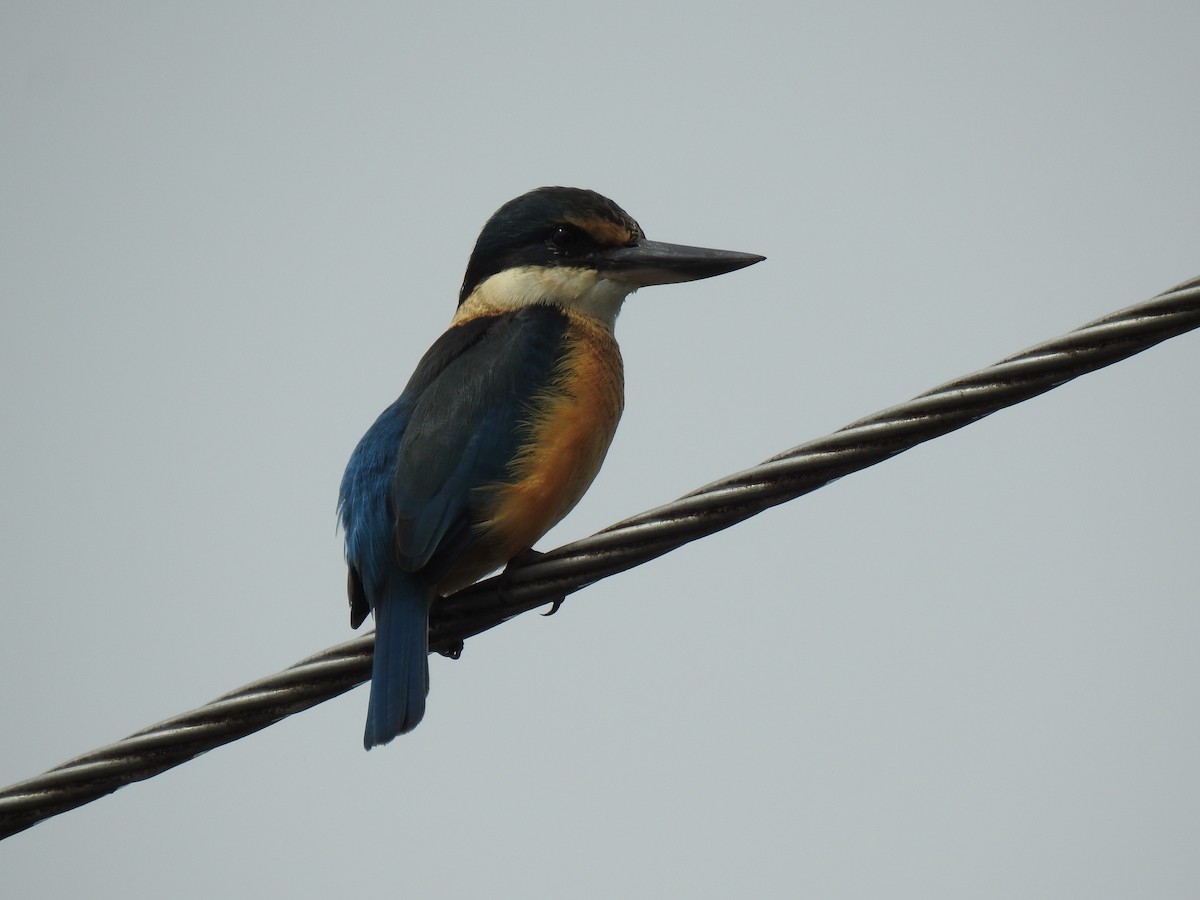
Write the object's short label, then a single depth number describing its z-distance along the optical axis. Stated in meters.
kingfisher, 6.27
